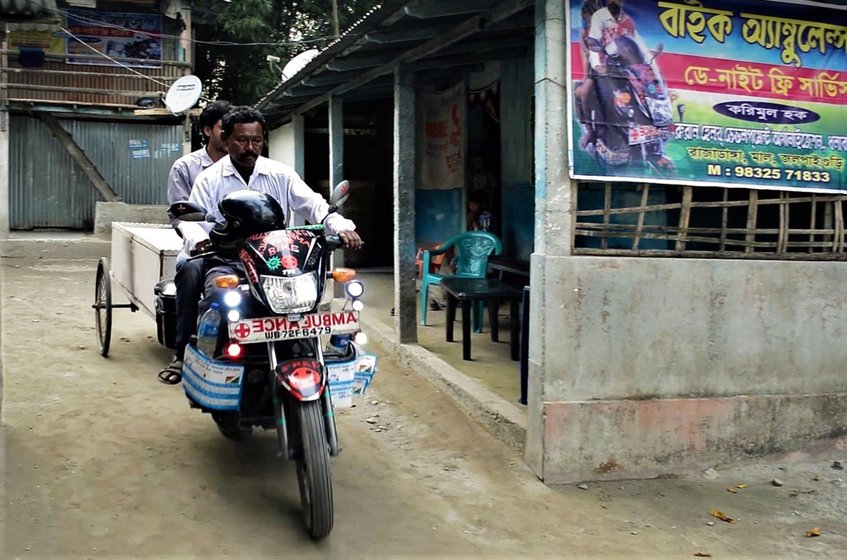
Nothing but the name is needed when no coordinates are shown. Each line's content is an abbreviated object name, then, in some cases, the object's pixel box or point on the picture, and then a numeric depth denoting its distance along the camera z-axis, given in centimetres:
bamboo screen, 467
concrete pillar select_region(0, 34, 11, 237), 1559
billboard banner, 450
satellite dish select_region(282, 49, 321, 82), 1210
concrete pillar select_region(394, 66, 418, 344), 702
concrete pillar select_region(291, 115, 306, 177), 1213
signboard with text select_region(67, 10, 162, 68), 1712
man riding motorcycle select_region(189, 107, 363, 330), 434
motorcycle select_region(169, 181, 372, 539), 347
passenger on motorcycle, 438
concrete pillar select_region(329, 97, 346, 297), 945
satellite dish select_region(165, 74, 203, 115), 1525
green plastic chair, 802
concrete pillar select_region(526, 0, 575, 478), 442
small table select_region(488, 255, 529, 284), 740
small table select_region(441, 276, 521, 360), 658
